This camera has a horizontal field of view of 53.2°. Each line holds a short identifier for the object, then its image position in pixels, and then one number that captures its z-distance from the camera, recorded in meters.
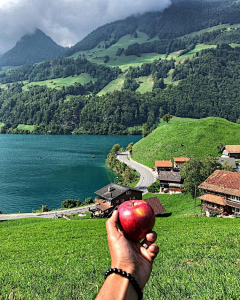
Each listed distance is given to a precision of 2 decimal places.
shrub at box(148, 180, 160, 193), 82.50
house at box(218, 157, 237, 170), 94.00
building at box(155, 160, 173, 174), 101.17
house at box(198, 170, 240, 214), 51.25
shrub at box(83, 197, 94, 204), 76.08
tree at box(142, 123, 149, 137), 172.57
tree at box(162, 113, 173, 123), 166.23
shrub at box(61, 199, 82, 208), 72.47
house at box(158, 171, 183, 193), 80.31
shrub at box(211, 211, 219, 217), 50.46
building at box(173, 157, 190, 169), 108.10
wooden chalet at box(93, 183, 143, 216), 64.31
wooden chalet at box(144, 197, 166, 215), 52.48
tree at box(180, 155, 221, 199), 62.03
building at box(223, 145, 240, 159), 110.56
